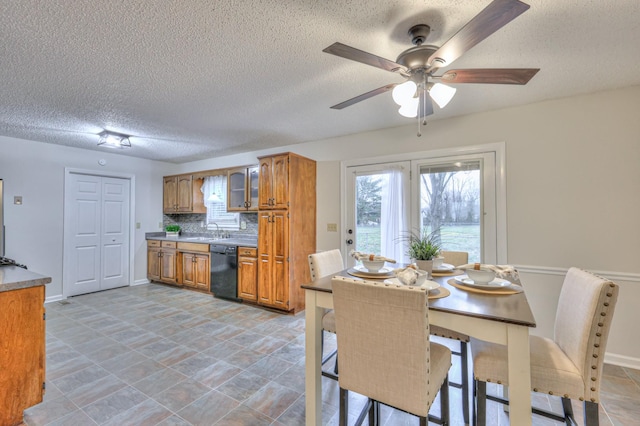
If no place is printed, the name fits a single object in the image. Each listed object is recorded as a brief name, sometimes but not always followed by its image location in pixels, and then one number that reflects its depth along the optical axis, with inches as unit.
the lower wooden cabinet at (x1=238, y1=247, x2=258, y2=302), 160.1
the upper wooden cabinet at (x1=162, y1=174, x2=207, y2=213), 211.9
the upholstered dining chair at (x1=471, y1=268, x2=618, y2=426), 50.8
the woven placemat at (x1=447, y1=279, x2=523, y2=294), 64.3
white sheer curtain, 139.9
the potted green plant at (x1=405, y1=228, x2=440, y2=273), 78.0
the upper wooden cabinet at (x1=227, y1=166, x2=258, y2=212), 178.5
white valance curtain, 202.4
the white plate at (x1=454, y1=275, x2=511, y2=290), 66.8
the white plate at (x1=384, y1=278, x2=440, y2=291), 63.4
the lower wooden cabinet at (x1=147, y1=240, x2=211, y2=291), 185.2
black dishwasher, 168.7
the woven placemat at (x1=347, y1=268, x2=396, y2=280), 75.3
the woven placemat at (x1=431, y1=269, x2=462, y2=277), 83.2
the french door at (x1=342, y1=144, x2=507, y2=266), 120.0
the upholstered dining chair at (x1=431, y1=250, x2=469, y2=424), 72.2
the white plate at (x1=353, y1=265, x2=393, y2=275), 77.5
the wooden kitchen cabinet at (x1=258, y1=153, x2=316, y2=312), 148.0
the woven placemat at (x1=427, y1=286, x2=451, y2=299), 60.4
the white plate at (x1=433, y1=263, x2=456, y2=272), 85.7
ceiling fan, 49.8
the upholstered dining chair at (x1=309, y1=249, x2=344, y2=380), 82.8
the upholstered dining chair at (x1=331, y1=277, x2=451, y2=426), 48.5
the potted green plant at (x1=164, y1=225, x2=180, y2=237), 227.0
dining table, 49.6
